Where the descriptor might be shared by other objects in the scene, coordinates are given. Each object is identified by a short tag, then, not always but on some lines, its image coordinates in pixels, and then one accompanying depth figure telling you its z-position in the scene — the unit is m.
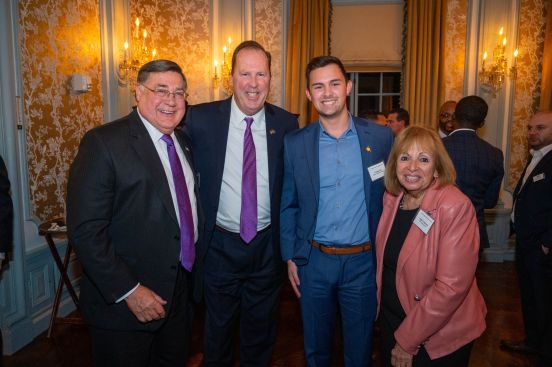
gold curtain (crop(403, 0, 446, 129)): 5.07
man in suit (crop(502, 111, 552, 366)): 2.72
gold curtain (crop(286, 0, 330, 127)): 5.21
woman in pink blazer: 1.58
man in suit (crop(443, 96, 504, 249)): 3.01
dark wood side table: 3.06
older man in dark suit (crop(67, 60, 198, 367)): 1.56
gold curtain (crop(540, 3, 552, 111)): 4.76
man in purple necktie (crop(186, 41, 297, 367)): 2.20
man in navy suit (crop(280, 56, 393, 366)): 2.07
